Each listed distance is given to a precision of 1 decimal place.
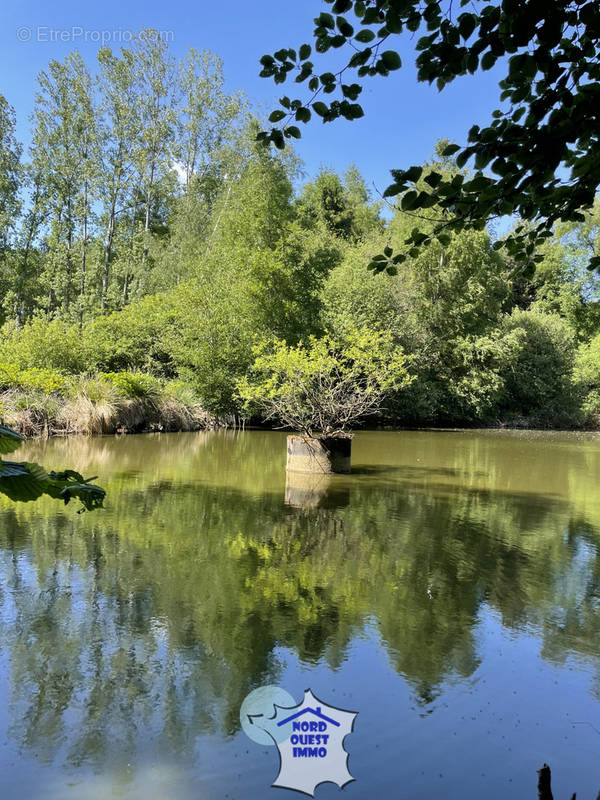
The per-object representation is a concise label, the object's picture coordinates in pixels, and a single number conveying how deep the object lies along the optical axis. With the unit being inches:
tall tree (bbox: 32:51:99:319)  1034.7
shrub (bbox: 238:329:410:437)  464.1
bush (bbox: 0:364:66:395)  650.2
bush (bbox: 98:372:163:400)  730.8
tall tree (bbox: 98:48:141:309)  1050.1
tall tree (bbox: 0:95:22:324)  1064.8
